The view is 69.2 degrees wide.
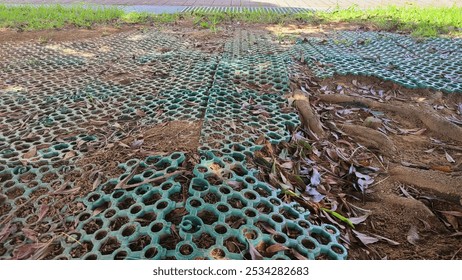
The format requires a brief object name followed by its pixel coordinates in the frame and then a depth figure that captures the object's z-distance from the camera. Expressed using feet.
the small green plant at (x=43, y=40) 14.40
